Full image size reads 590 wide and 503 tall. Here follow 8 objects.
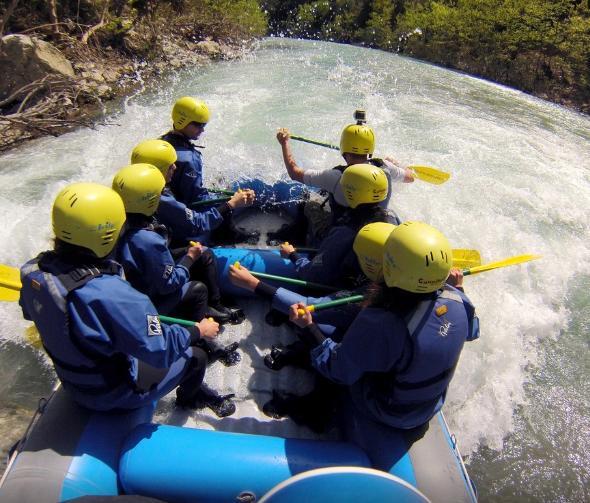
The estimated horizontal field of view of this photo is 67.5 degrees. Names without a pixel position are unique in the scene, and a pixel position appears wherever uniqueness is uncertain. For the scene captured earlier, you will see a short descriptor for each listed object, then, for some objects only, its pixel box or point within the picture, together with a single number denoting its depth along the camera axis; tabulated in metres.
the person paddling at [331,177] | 3.79
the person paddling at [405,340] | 2.04
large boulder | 8.27
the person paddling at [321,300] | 2.72
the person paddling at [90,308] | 1.84
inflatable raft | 1.90
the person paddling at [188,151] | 3.83
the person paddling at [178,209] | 3.14
